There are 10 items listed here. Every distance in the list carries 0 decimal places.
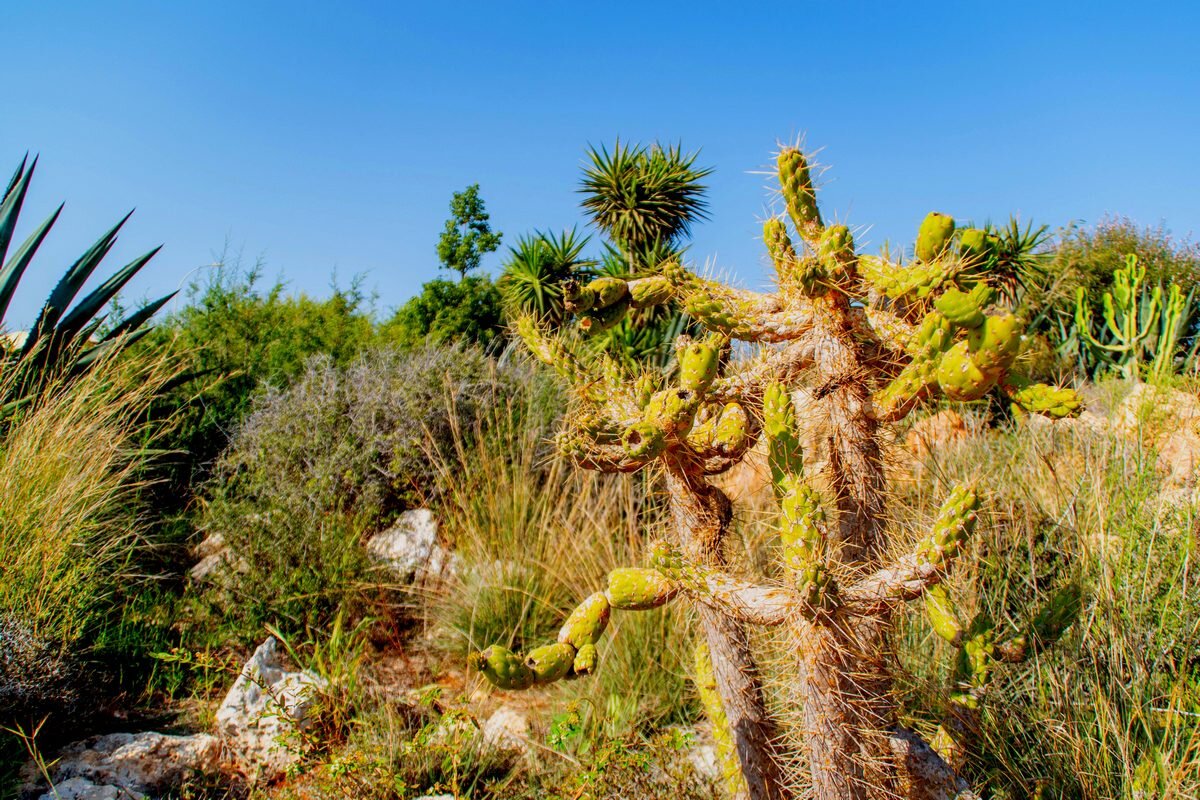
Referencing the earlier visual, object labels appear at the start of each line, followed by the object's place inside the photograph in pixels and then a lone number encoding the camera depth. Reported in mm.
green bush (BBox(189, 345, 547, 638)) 4023
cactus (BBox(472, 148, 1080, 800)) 1491
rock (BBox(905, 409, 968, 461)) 4344
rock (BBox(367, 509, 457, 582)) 4496
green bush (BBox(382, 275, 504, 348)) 9484
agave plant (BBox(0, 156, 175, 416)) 5199
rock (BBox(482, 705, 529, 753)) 3090
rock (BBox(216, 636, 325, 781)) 2953
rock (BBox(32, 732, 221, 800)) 2773
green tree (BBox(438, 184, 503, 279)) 10562
